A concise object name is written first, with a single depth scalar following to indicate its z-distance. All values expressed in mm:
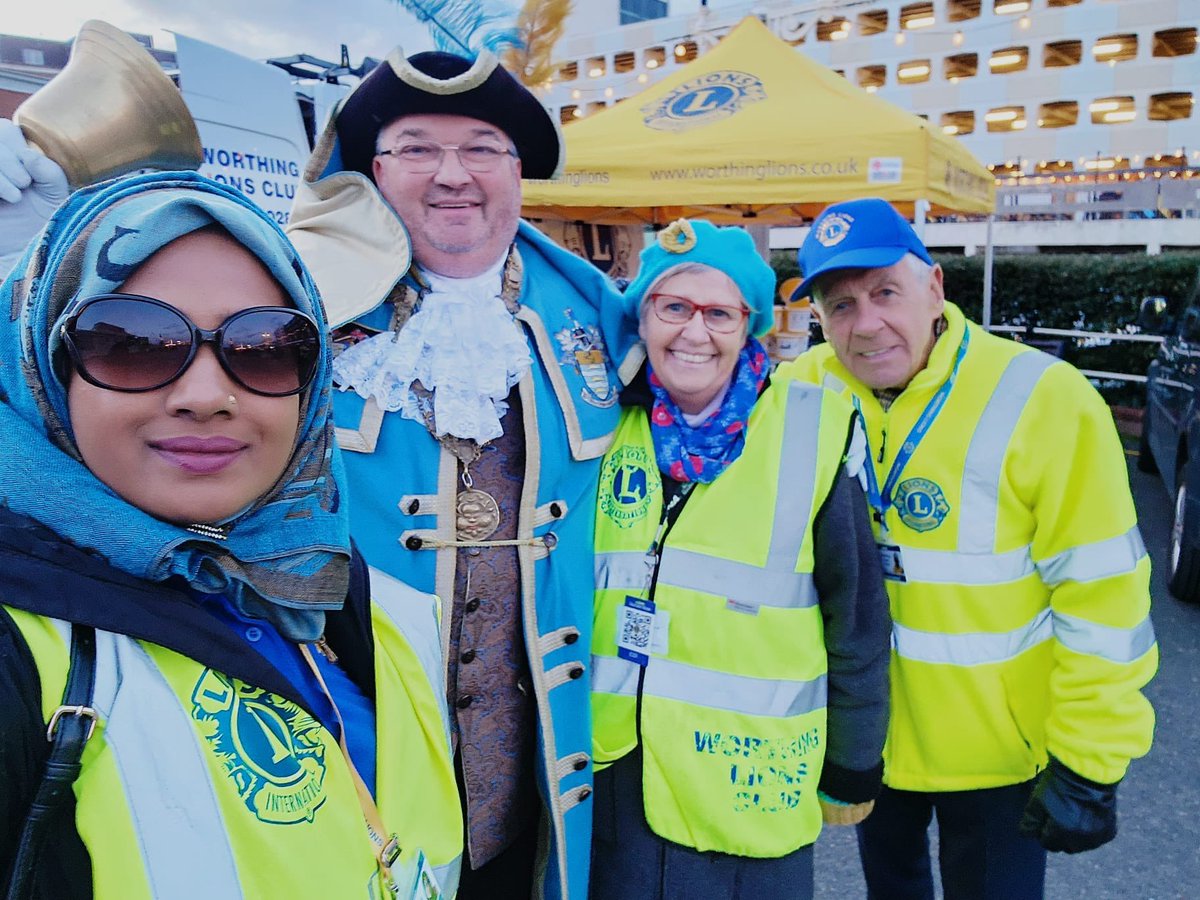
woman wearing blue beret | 1593
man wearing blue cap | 1673
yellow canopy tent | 5125
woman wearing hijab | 696
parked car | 4144
